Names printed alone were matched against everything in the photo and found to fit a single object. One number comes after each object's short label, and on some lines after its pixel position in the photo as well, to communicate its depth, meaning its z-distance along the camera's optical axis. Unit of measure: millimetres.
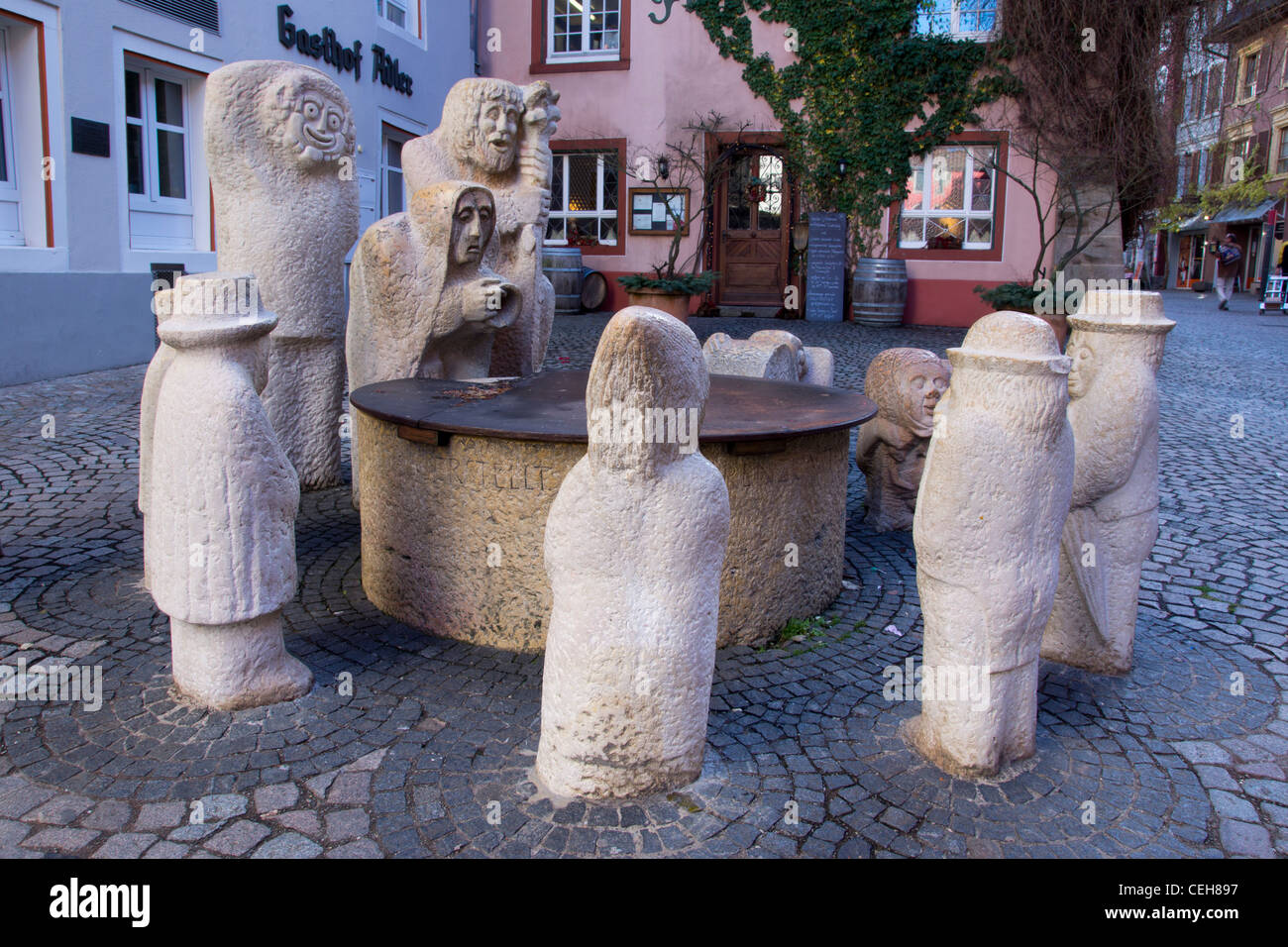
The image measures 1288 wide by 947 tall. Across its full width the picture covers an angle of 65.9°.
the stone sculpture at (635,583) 2512
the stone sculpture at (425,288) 4613
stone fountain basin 3658
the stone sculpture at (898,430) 5273
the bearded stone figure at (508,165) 5457
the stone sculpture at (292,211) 5012
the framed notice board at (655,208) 16000
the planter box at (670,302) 11977
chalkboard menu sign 15195
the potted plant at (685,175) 15586
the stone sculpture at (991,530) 2771
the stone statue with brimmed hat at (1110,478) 3420
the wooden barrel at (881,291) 14750
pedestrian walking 23016
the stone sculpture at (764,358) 5832
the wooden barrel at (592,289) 16328
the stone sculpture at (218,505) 3020
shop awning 32125
